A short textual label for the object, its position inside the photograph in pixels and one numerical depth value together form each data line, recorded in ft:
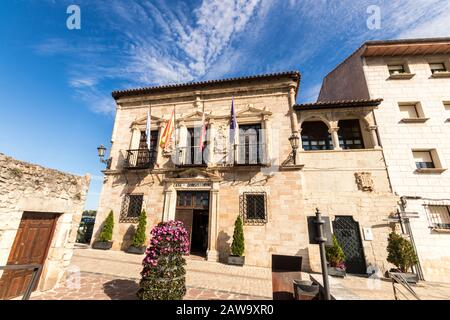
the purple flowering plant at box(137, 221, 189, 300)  13.73
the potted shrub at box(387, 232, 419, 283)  23.32
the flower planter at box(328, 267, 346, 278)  24.02
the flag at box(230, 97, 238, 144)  32.50
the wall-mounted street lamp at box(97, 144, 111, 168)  36.06
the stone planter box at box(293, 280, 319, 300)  13.20
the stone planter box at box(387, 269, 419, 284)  23.18
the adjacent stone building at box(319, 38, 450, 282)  26.17
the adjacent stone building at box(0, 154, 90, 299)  13.57
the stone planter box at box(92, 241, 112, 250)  32.27
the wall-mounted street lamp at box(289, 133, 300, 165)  30.50
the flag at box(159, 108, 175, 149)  34.22
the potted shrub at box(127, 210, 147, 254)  30.55
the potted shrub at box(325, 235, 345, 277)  24.18
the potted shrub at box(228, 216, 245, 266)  27.14
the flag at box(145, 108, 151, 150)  35.05
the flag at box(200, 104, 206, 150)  33.12
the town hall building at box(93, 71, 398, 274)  28.14
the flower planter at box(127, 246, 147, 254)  30.45
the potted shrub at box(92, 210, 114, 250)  32.35
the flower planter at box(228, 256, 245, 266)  27.04
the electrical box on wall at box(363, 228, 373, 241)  26.80
